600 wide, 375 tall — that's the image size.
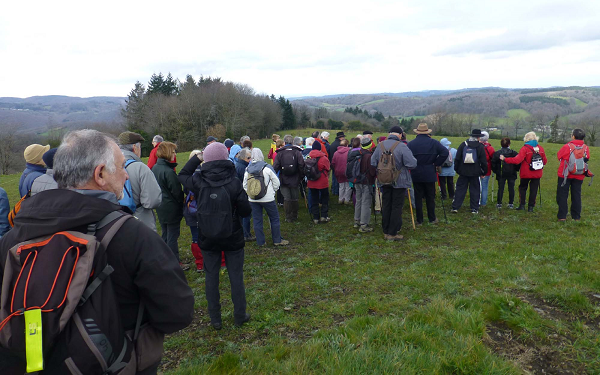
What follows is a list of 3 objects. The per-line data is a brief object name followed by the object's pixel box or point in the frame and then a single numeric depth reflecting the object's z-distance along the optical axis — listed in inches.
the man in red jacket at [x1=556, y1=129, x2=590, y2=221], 310.5
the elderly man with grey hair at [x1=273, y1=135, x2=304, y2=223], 347.6
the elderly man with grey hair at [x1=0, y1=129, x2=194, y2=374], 66.4
